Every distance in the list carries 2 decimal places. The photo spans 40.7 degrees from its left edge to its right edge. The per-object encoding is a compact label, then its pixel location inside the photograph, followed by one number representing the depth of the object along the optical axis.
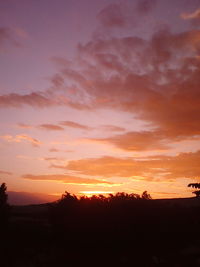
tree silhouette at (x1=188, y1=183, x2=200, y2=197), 20.03
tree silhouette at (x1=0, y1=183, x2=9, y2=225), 16.10
